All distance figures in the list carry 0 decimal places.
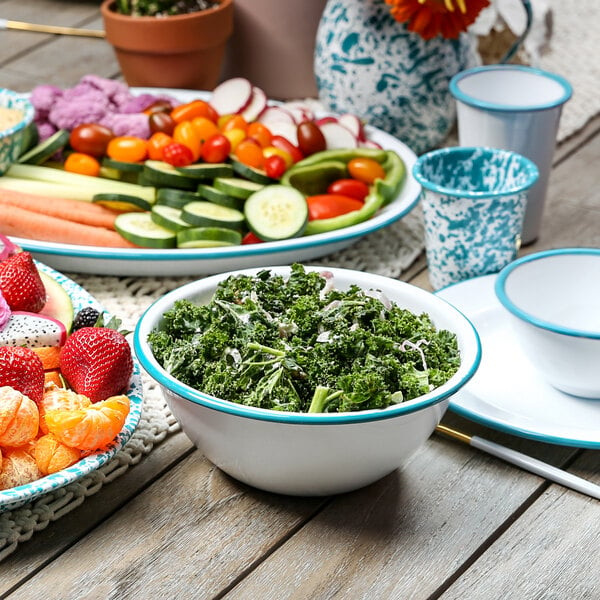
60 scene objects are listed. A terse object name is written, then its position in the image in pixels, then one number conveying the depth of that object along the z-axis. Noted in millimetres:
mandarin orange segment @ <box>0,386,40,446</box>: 1160
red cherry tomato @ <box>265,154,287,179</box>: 1511
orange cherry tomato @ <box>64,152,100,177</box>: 1542
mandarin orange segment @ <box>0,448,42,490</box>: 1165
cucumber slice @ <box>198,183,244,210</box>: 1478
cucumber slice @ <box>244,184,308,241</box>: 1452
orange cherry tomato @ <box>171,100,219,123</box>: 1577
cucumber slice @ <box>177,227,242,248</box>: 1438
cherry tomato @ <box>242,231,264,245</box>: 1466
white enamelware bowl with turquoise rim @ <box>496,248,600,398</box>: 1230
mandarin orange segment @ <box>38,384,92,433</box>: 1187
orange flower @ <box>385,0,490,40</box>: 1561
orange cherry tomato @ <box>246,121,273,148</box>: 1557
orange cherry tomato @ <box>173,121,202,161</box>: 1528
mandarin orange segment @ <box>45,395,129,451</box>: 1170
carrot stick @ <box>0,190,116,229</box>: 1478
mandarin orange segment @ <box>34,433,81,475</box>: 1173
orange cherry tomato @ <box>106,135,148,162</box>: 1535
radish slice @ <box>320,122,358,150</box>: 1575
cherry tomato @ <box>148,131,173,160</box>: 1529
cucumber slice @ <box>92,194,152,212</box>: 1479
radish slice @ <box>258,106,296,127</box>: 1617
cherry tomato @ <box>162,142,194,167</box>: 1511
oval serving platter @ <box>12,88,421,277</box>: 1427
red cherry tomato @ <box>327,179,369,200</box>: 1517
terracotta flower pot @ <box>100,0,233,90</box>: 1685
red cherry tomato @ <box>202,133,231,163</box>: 1520
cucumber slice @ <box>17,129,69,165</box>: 1554
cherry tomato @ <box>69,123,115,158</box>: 1548
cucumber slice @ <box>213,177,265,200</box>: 1484
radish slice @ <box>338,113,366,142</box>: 1589
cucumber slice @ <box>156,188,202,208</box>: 1483
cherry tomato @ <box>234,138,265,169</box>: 1523
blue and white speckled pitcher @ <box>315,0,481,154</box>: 1625
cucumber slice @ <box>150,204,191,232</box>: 1452
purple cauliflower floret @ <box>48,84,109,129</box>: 1584
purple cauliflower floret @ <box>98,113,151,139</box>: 1570
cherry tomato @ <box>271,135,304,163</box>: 1550
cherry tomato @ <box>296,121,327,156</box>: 1554
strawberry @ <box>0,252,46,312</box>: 1277
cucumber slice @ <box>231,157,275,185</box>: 1507
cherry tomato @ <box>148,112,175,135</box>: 1557
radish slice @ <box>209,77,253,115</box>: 1620
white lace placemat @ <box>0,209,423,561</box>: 1195
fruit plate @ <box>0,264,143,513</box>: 1154
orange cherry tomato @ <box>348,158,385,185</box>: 1534
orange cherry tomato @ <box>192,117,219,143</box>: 1548
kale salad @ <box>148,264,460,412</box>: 1162
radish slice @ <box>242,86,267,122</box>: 1620
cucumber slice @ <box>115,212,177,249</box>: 1442
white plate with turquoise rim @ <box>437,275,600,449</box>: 1230
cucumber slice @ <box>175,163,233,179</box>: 1503
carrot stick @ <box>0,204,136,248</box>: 1453
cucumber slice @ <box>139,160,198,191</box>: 1501
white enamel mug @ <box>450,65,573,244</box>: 1477
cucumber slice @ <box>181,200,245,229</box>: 1452
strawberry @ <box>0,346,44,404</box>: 1186
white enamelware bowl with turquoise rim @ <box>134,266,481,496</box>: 1147
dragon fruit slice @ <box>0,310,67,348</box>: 1247
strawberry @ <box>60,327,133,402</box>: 1214
